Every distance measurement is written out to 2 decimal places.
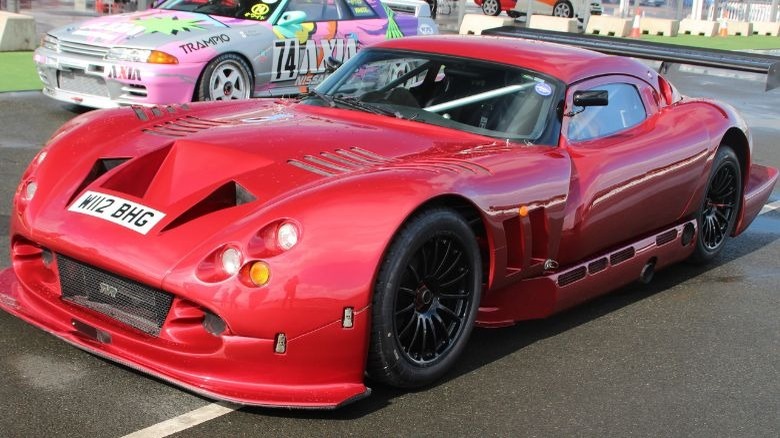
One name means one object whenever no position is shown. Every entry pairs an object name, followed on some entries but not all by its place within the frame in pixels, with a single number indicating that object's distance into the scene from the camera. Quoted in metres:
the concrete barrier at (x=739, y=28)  32.31
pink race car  9.05
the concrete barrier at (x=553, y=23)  23.39
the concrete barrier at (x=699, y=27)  30.53
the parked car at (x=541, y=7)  28.77
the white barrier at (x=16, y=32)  13.65
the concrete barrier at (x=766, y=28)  34.00
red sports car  3.72
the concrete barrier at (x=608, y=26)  26.44
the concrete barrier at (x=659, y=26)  28.94
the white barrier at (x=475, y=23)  22.10
